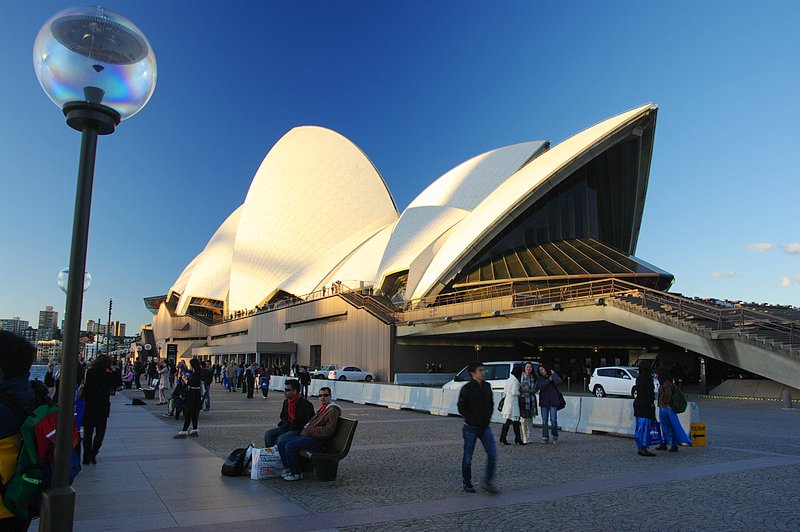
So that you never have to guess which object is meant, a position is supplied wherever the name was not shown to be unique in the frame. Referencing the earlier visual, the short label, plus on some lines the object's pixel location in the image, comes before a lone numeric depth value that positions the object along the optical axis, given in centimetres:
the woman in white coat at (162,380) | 1969
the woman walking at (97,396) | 834
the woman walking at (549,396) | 1077
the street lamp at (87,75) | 342
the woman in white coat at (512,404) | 1045
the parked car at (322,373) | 3553
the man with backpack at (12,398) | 285
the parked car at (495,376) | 1822
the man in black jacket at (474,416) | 667
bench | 710
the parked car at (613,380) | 2206
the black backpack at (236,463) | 737
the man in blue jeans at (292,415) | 786
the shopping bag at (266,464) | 726
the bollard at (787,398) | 1870
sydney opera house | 3525
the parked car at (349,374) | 3334
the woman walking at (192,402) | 1114
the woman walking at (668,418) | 992
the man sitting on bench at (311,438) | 724
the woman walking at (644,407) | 921
